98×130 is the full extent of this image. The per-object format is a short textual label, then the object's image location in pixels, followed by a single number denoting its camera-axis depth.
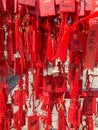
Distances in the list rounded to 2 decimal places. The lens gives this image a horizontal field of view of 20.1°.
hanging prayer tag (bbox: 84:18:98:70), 1.44
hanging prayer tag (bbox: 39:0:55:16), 1.44
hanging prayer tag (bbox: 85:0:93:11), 1.44
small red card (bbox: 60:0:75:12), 1.40
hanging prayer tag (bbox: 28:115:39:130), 1.75
